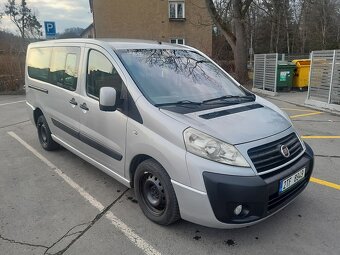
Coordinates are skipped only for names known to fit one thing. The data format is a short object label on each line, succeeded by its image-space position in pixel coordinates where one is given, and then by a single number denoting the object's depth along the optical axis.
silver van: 2.79
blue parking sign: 12.66
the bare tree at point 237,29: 16.23
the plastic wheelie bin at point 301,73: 13.88
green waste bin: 13.39
